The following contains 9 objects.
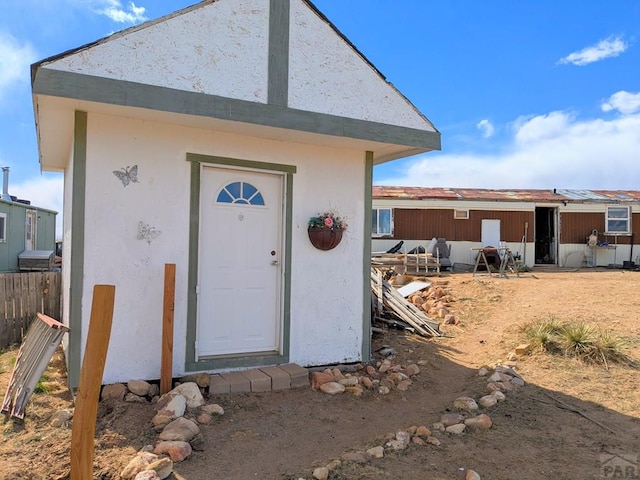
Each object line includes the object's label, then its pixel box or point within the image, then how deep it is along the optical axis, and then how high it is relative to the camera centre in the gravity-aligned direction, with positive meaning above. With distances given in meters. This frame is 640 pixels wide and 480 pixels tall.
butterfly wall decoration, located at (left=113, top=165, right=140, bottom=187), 4.58 +0.62
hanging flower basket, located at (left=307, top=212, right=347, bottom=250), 5.38 +0.11
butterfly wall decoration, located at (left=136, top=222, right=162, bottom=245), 4.68 +0.05
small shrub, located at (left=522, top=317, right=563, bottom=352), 6.32 -1.28
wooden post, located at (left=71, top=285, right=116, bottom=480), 2.64 -0.86
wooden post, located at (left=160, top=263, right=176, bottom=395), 4.51 -0.87
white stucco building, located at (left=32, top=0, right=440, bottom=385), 4.39 +0.71
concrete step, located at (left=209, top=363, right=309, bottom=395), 4.64 -1.47
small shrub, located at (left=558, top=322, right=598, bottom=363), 6.05 -1.32
